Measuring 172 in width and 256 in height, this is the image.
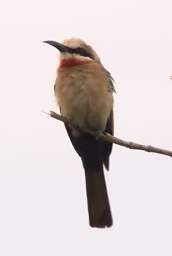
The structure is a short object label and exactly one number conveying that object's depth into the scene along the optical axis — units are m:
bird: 11.05
